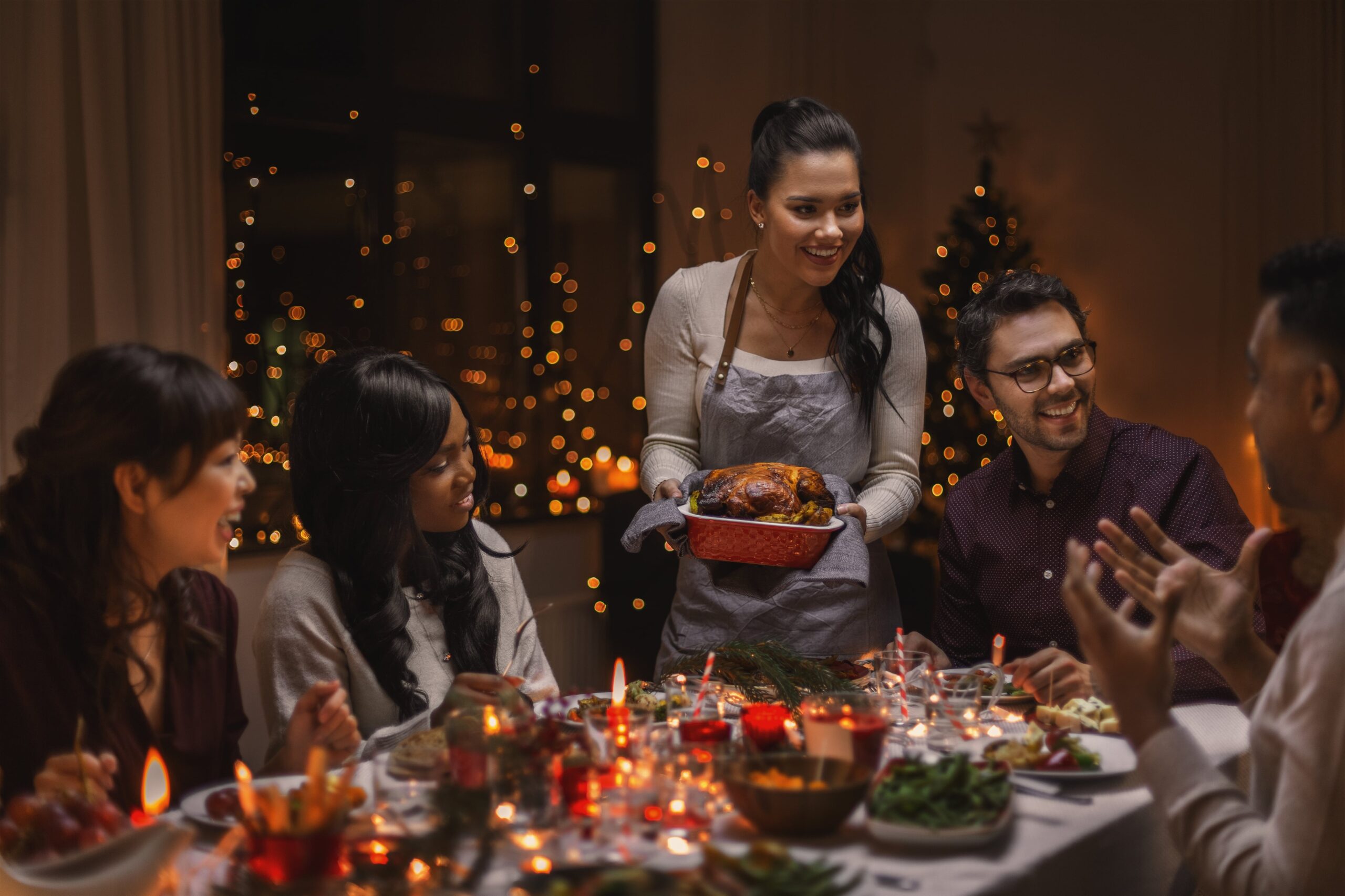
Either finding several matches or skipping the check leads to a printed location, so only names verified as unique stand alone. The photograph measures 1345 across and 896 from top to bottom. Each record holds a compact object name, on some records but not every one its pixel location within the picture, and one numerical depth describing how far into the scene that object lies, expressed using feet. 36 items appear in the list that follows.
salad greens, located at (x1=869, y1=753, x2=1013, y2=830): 4.91
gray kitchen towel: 8.18
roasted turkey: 8.02
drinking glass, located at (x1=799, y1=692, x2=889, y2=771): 5.30
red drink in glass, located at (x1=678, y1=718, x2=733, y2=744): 5.83
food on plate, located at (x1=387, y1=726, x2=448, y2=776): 5.18
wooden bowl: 4.86
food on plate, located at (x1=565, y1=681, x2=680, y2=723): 6.70
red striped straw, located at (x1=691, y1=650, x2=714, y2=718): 6.33
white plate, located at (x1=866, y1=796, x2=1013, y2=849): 4.78
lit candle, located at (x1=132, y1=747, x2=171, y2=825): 5.08
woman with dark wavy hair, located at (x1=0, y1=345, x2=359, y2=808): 5.66
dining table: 4.60
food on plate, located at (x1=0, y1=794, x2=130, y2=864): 4.29
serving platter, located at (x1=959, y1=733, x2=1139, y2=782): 5.70
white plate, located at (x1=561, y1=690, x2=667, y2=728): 6.37
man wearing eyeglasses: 8.77
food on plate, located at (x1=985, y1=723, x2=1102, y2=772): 5.83
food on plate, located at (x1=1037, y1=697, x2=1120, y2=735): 6.70
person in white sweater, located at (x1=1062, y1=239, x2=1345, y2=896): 4.54
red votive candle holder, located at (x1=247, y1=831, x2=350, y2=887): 4.17
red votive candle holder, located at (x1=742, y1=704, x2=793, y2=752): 5.78
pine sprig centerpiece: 6.76
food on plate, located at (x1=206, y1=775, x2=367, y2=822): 4.27
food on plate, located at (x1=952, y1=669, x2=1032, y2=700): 7.16
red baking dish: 7.97
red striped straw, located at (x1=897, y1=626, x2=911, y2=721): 6.93
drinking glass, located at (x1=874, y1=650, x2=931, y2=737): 7.07
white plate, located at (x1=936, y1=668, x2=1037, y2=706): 7.22
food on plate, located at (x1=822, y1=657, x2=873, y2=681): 7.34
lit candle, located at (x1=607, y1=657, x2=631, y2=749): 5.55
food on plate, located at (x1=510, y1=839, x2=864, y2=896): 3.97
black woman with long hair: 7.21
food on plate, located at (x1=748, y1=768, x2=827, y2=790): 5.06
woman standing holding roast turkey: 8.96
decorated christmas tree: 18.92
